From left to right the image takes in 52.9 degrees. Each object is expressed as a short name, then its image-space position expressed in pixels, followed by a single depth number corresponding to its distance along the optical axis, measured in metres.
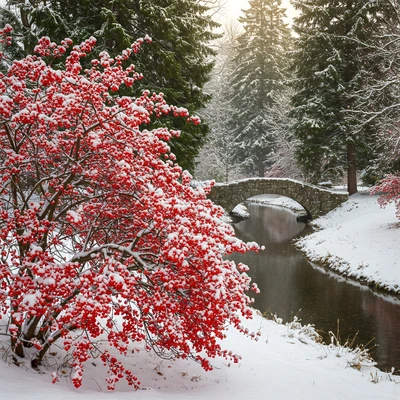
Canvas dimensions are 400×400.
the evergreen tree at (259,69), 41.81
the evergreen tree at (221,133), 37.41
